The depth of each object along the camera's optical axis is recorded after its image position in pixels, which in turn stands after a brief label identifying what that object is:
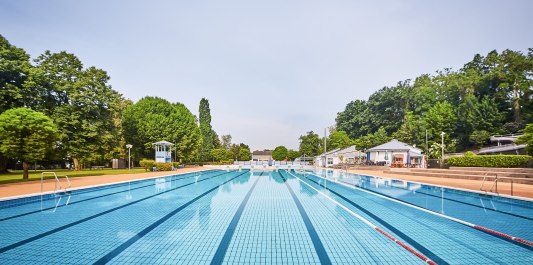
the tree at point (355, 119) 64.81
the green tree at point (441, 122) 43.00
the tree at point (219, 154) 53.19
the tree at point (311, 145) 65.75
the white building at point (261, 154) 117.38
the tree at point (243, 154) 72.44
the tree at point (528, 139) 16.02
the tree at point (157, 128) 36.16
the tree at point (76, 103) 23.48
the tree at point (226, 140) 83.36
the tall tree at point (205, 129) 52.32
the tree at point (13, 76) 20.22
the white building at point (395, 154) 34.17
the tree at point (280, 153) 82.50
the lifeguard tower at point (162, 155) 30.75
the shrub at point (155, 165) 27.02
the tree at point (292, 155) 73.53
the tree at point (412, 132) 45.94
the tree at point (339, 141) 60.64
